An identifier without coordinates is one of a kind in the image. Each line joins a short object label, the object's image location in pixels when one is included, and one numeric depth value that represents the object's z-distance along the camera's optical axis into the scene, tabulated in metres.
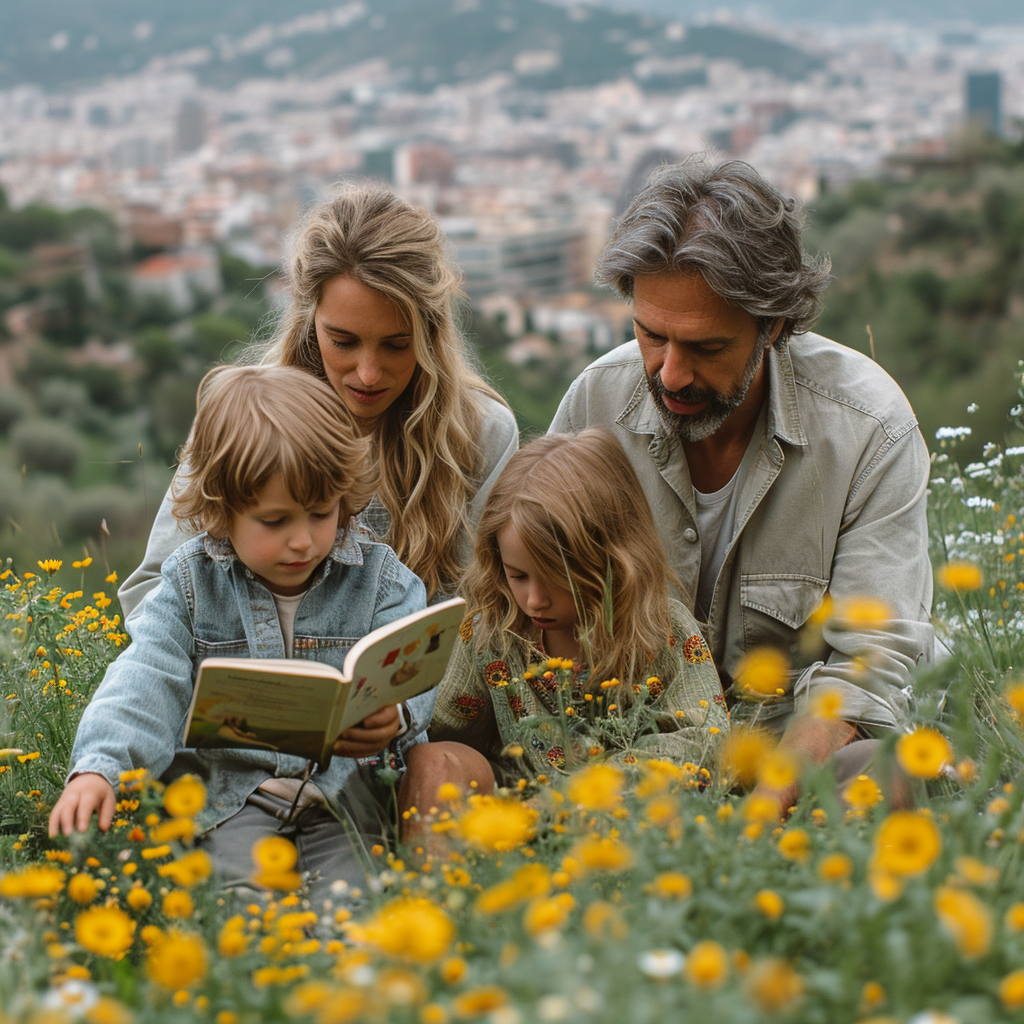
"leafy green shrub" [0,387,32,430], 35.28
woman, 2.87
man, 2.70
